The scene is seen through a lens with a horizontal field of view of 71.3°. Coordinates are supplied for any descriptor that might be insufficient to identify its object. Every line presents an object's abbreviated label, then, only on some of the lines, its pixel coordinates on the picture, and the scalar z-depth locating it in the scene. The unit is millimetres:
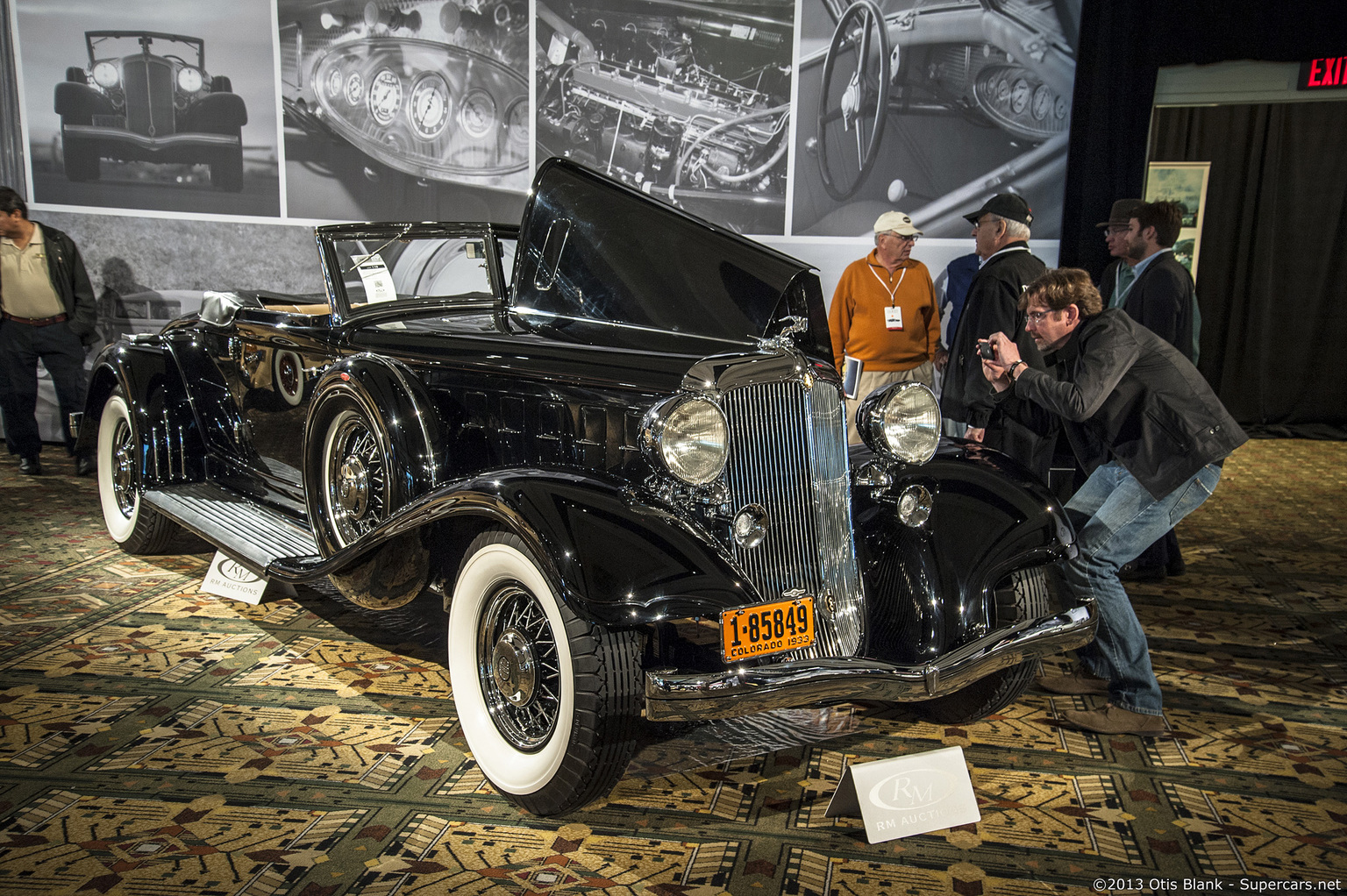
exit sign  7781
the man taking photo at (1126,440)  2902
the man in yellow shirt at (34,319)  5953
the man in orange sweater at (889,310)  5125
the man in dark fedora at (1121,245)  4746
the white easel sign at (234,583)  3834
